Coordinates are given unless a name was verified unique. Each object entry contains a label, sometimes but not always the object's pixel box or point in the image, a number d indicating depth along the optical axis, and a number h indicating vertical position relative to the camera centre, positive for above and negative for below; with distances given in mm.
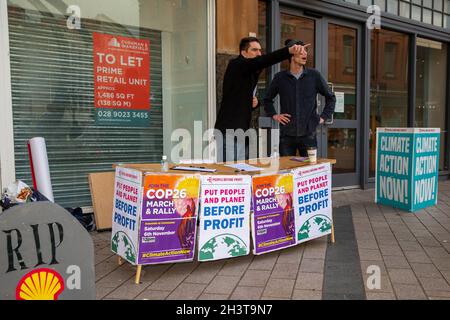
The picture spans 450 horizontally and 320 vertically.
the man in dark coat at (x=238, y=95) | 4113 +310
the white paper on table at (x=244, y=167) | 3658 -339
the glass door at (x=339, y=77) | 6820 +825
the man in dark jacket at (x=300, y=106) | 4891 +234
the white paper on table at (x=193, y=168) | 3475 -325
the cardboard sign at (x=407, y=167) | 5727 -554
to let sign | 4973 +561
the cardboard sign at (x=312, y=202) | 3900 -683
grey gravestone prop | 2043 -595
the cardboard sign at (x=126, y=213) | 3201 -644
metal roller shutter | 4506 +279
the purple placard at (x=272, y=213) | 3609 -725
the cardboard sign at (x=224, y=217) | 3359 -702
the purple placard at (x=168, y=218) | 3166 -665
